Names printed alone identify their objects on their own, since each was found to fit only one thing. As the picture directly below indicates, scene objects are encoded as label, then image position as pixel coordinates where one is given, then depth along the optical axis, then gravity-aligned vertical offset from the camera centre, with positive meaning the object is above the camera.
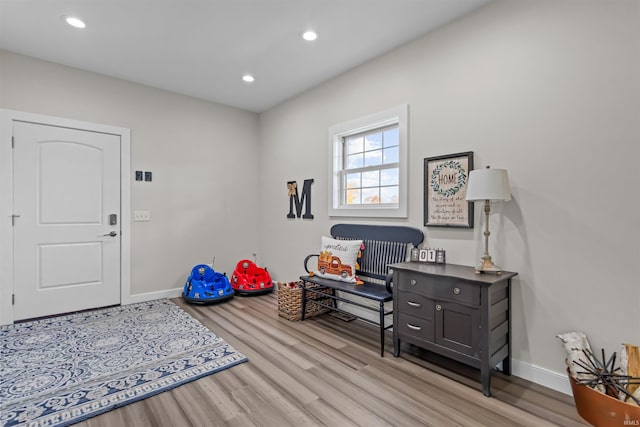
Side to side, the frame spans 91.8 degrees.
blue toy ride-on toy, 3.95 -0.98
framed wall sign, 2.55 +0.19
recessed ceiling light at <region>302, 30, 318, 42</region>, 2.85 +1.66
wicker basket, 3.40 -0.99
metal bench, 2.84 -0.48
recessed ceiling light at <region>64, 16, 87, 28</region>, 2.69 +1.68
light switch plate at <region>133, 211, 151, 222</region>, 3.99 -0.05
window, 3.07 +0.53
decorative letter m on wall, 4.16 +0.20
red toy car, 4.38 -0.97
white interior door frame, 3.19 +0.09
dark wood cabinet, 2.03 -0.72
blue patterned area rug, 1.90 -1.17
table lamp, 2.15 +0.17
